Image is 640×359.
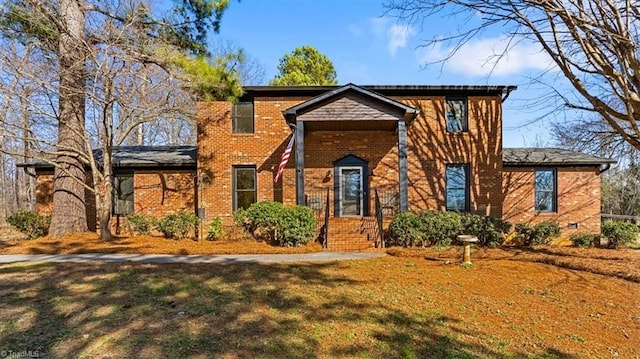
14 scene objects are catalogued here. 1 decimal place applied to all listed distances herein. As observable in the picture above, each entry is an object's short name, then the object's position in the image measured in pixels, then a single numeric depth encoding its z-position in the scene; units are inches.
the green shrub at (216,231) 467.8
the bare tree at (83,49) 378.3
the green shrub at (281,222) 404.2
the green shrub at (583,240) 459.5
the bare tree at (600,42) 269.0
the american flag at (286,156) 464.1
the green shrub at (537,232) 452.8
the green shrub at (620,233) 453.1
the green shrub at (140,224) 495.5
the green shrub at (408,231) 407.5
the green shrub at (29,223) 467.8
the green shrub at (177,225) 457.4
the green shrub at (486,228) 426.6
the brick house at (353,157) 527.8
